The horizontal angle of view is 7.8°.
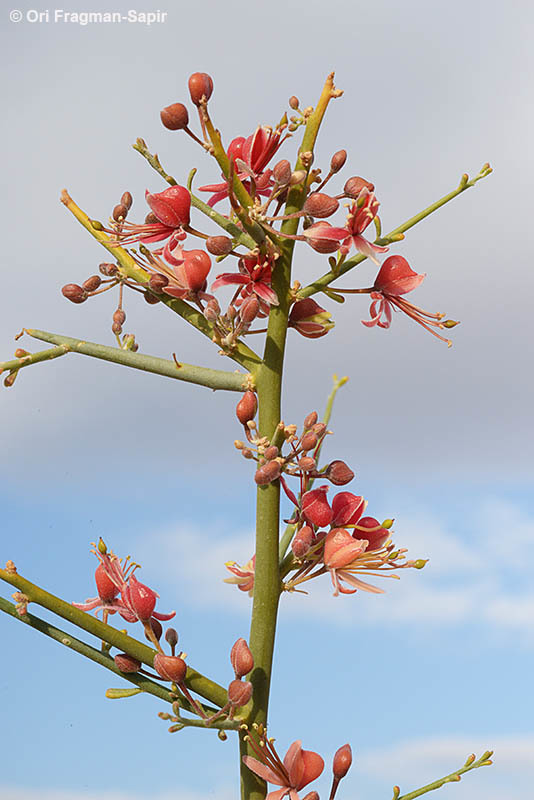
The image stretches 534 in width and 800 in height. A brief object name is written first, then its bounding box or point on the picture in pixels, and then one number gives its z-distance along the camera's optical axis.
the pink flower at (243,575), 1.01
